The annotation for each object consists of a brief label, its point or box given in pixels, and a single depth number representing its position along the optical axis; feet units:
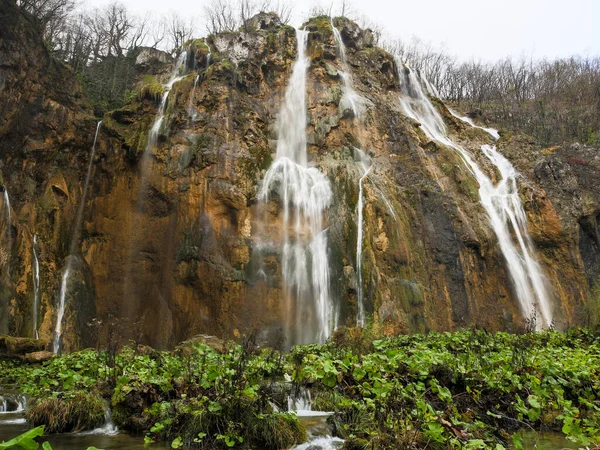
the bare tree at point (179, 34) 156.56
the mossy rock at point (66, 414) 21.56
